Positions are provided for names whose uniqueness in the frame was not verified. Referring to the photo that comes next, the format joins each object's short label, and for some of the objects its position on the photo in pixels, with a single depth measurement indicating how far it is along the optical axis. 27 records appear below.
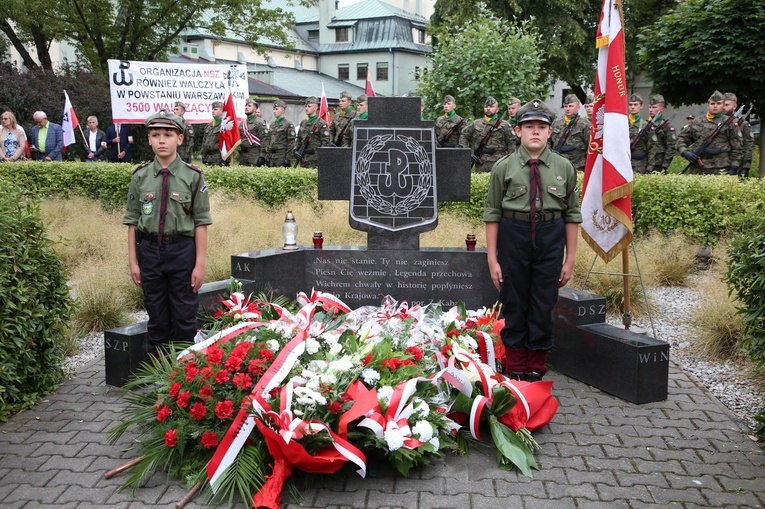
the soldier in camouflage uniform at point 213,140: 16.47
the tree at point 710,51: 14.55
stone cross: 6.75
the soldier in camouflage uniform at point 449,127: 14.12
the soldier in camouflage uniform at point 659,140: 13.18
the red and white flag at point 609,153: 5.73
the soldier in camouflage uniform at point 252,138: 16.56
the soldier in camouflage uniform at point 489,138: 13.66
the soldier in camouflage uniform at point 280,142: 16.95
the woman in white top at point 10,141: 14.92
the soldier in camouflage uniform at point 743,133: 12.24
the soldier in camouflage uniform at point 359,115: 13.33
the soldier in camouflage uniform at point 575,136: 13.18
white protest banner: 14.88
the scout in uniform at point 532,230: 4.95
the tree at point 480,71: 15.59
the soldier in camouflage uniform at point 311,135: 16.00
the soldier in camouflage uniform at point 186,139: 15.30
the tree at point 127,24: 22.61
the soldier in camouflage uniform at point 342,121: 15.54
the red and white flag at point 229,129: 13.95
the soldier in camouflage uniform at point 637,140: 13.16
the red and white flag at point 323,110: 16.84
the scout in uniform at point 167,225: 4.98
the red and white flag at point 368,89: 18.89
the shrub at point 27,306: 4.69
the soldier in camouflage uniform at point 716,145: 12.21
